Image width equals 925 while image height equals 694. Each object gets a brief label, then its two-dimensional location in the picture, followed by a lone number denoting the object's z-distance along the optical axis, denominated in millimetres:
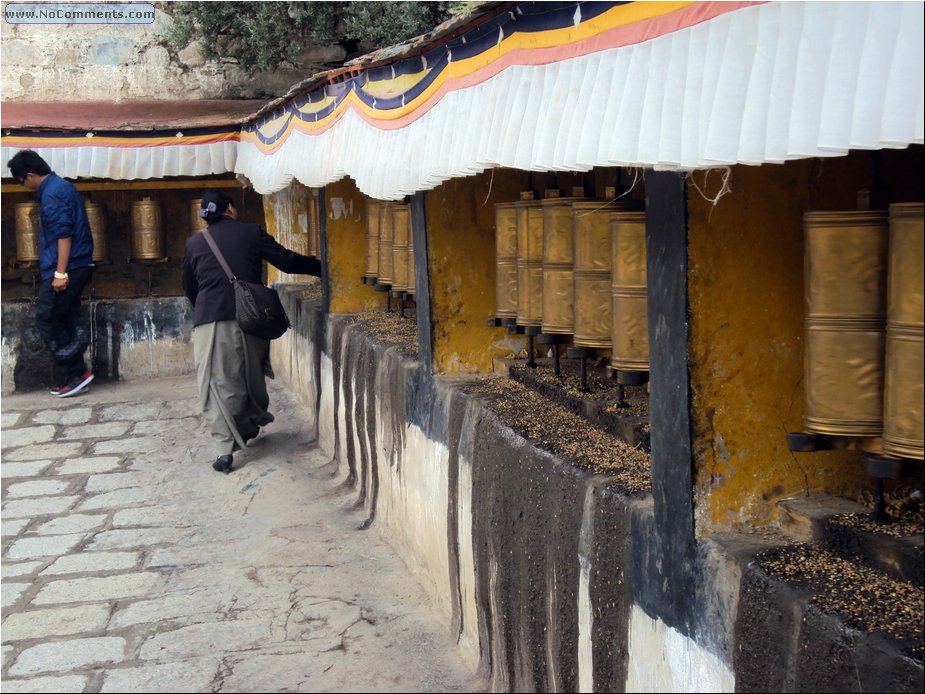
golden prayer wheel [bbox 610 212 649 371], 3061
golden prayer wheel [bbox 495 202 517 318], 4309
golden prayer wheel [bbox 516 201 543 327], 4066
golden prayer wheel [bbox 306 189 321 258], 9570
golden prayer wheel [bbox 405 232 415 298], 5857
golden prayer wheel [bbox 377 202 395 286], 6332
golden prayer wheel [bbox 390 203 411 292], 5984
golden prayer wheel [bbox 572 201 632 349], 3441
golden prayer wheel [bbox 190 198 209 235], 10953
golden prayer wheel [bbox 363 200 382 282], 6719
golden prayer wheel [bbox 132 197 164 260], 10859
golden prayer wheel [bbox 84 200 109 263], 10758
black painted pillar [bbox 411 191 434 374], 4910
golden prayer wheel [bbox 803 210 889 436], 2234
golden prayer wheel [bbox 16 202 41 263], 10453
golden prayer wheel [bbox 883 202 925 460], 2049
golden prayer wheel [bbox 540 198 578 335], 3791
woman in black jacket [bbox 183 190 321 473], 7250
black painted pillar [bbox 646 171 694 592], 2543
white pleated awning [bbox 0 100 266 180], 9945
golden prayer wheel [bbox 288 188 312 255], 9977
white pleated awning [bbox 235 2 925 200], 1696
